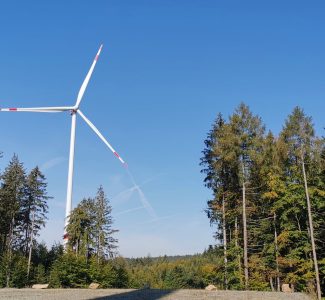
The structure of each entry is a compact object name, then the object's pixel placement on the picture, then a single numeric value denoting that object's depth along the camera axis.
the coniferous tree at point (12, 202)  55.88
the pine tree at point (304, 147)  35.72
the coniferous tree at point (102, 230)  56.59
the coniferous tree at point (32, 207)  60.66
